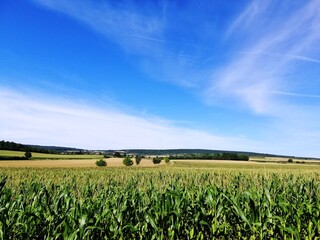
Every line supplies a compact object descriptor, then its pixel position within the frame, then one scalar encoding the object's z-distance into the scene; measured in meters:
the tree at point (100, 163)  60.09
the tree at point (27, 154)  73.88
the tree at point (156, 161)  76.06
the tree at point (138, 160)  70.94
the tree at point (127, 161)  64.00
